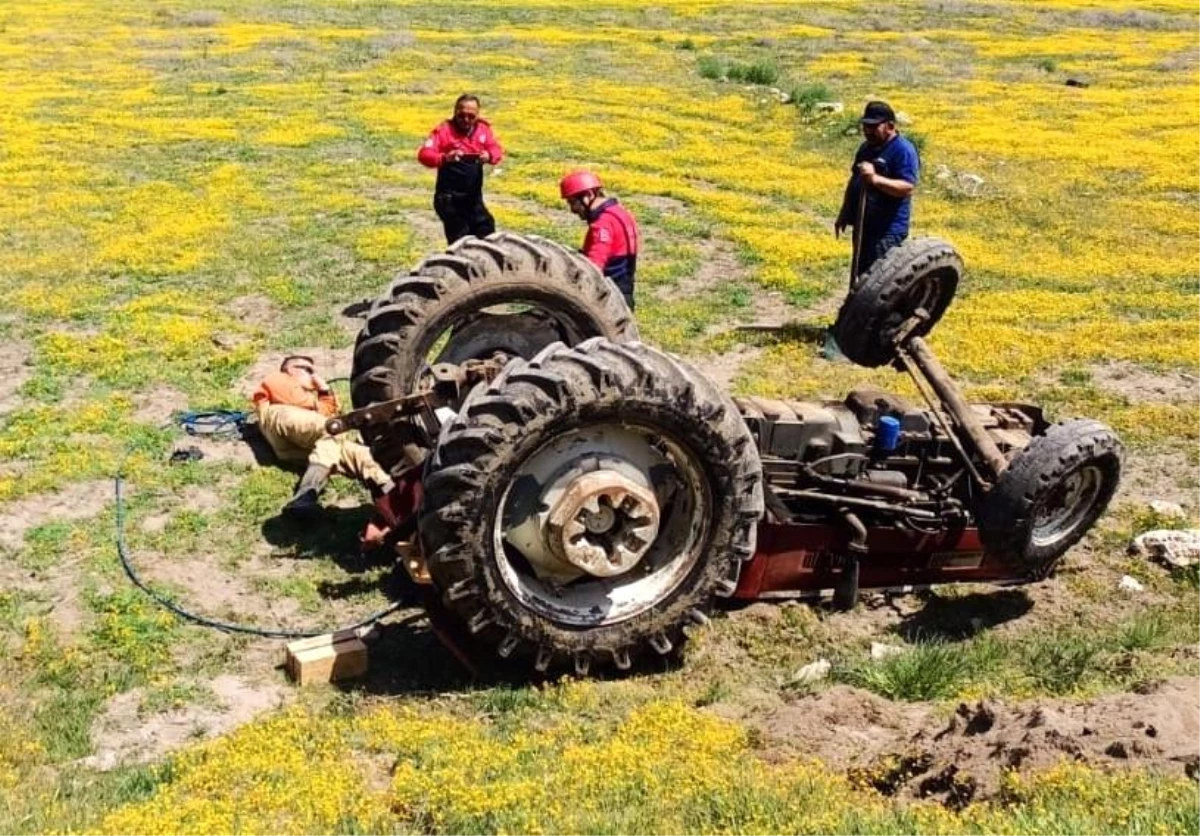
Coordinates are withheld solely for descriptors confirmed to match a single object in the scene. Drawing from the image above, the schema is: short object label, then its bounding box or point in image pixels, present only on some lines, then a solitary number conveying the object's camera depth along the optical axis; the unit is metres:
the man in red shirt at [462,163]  13.41
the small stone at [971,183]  21.44
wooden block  6.77
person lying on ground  8.66
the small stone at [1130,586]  8.23
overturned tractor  6.32
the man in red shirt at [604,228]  9.66
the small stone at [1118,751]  5.18
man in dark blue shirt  12.12
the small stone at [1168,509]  9.38
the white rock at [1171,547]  8.46
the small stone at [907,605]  7.82
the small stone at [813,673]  6.91
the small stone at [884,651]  7.15
